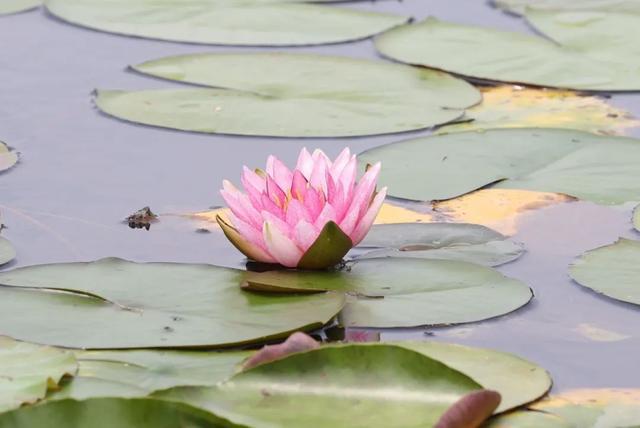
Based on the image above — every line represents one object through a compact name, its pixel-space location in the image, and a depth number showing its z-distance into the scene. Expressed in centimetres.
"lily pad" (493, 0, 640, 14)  943
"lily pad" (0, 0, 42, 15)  953
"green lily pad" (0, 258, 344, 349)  455
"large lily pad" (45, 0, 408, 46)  892
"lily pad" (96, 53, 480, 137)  717
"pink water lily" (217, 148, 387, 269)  513
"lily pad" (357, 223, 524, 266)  543
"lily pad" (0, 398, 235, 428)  378
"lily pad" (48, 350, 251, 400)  416
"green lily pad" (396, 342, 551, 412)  420
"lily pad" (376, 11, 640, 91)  809
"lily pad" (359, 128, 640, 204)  625
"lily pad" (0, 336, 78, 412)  400
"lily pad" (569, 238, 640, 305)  509
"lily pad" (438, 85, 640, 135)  726
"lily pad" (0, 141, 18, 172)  657
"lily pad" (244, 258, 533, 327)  482
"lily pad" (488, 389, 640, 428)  405
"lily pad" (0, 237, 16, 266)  532
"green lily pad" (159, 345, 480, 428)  395
